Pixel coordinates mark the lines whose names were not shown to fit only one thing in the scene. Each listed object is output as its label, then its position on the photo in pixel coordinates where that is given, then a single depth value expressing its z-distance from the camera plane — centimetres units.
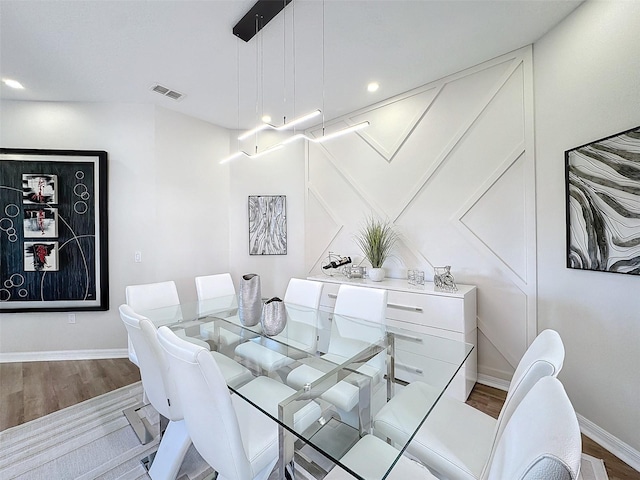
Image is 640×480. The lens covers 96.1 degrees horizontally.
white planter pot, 310
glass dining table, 122
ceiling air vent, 305
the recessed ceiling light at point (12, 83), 287
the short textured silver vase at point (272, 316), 204
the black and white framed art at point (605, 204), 174
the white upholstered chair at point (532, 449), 58
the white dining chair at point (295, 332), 185
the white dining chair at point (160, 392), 150
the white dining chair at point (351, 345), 145
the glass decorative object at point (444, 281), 262
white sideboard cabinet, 241
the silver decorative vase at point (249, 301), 221
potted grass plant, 315
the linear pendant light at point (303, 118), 194
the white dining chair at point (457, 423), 110
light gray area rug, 171
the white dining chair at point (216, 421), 107
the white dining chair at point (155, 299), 250
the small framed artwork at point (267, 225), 415
